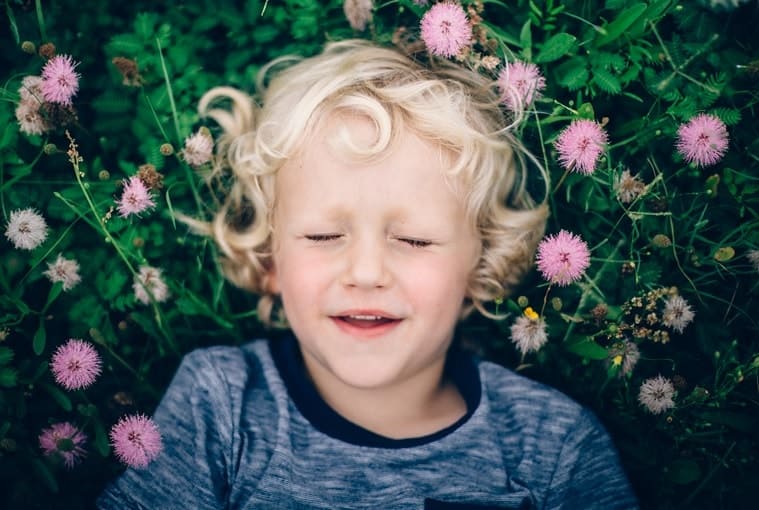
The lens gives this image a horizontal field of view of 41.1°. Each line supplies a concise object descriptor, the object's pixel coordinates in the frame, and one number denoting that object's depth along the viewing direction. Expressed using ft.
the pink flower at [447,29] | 1.89
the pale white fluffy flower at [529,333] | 1.99
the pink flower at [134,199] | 1.92
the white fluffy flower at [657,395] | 1.94
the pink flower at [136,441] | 1.82
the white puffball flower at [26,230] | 1.91
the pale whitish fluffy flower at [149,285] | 2.03
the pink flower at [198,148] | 2.02
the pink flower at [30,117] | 1.93
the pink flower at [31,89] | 1.92
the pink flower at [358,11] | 2.01
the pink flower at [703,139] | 1.86
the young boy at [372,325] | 1.80
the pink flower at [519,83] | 1.93
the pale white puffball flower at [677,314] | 1.94
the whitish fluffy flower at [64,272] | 1.96
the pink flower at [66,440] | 1.87
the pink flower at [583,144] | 1.86
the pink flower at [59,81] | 1.90
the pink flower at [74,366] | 1.87
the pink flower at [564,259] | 1.87
